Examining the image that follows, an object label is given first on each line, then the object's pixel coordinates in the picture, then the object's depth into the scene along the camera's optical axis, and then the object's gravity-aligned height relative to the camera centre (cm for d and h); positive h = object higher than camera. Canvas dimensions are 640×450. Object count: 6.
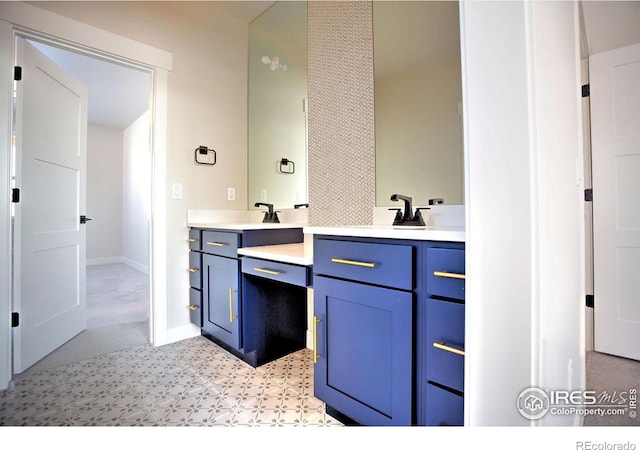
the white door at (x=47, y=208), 187 +14
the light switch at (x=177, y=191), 232 +29
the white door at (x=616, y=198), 203 +20
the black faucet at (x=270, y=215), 238 +10
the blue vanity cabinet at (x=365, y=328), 107 -40
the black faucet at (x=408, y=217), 145 +5
